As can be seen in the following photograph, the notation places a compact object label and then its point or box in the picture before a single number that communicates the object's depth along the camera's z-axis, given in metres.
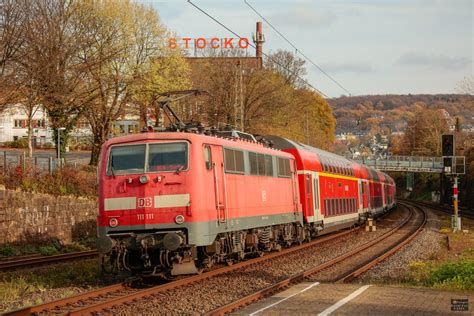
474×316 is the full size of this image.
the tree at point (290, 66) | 84.71
